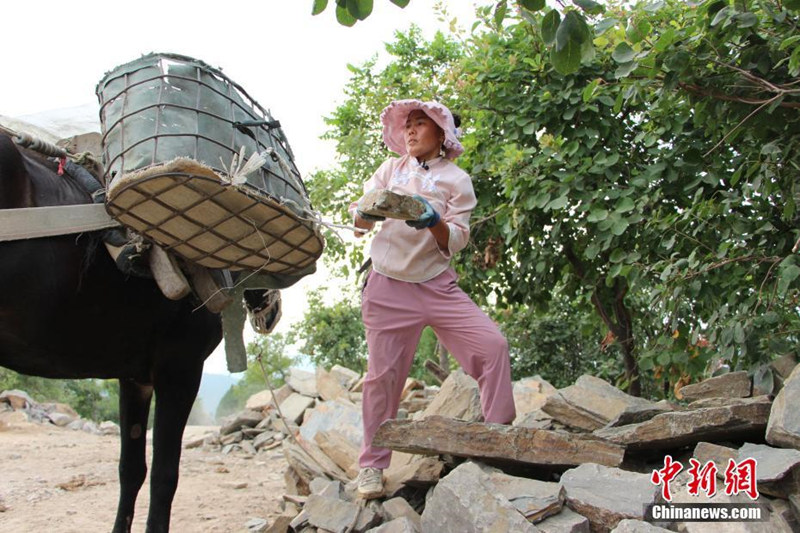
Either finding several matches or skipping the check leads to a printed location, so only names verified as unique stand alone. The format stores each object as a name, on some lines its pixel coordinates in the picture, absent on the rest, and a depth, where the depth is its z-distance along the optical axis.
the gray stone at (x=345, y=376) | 8.29
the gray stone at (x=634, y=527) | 2.00
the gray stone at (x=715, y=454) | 2.41
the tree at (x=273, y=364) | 17.73
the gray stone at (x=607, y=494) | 2.22
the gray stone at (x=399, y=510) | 2.73
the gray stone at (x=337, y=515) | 2.74
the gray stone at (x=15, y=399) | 10.25
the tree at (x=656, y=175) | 2.81
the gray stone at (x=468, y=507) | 2.26
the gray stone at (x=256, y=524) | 3.81
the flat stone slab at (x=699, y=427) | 2.57
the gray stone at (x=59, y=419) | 10.33
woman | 2.90
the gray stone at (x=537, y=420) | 3.66
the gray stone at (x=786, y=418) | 2.31
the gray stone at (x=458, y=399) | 3.61
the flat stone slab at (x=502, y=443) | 2.61
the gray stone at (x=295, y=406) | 7.81
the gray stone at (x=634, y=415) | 3.01
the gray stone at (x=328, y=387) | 7.72
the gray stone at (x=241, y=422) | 8.59
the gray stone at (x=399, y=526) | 2.49
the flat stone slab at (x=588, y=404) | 3.42
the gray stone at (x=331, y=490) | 3.01
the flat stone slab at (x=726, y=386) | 3.12
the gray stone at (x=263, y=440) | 7.94
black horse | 2.56
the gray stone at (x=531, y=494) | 2.29
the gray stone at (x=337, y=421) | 4.84
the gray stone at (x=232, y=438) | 8.28
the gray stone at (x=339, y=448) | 4.33
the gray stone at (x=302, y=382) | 8.39
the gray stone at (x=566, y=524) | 2.22
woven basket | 2.32
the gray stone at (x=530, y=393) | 4.83
